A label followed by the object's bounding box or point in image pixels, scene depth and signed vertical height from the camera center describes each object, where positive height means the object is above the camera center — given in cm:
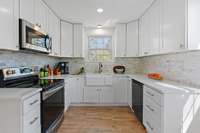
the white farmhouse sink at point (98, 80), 262 -41
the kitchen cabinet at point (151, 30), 174 +75
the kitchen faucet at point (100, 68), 303 -8
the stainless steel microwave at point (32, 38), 126 +42
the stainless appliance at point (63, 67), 285 -5
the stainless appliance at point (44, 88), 120 -34
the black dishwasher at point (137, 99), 173 -67
